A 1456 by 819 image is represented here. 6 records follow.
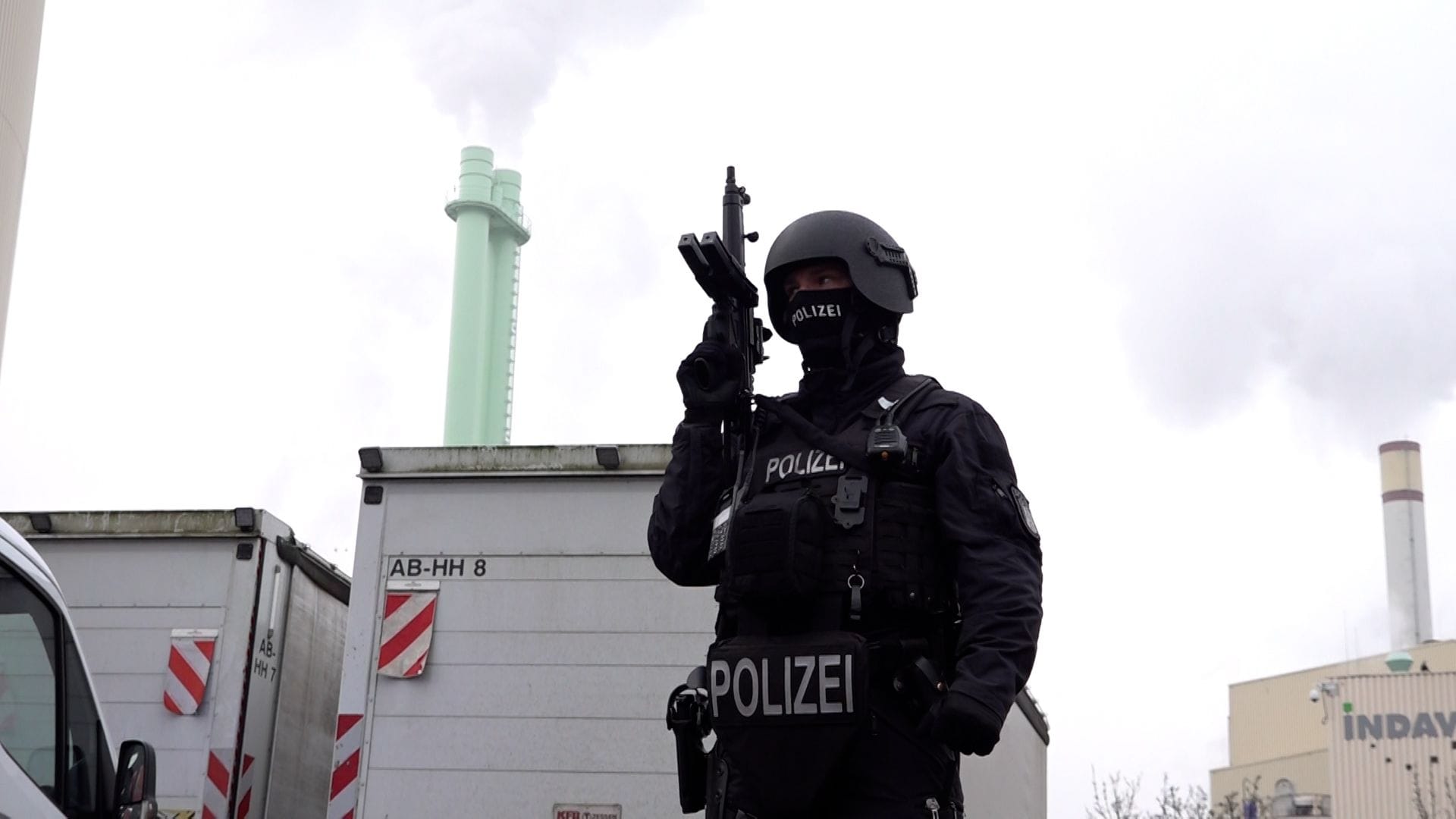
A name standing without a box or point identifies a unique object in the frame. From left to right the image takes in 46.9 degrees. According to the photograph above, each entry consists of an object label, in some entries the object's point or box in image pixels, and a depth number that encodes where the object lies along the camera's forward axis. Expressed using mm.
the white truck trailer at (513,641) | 7191
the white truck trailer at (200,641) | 7922
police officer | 3719
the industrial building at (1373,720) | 64812
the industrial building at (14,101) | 23938
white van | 4086
